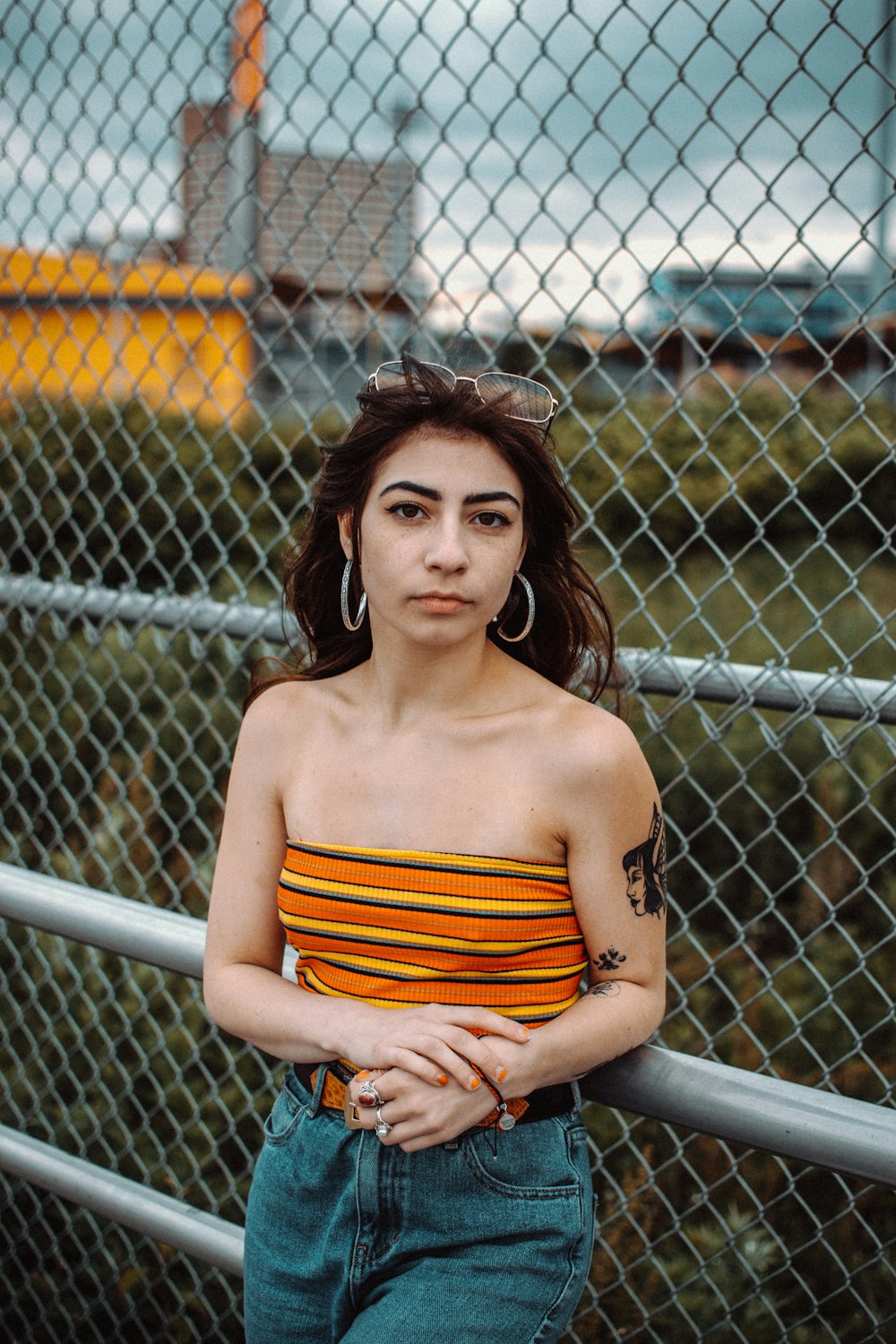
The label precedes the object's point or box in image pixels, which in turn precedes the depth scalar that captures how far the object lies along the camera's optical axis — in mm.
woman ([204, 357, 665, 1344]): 1170
